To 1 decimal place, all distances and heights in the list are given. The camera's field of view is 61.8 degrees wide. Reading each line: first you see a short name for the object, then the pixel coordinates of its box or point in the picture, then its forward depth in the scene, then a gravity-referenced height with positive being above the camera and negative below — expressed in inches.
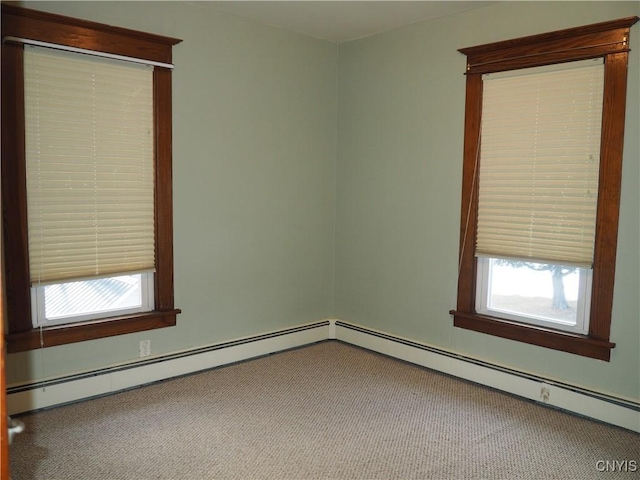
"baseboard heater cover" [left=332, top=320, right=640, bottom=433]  122.0 -47.8
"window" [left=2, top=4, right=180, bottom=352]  117.9 +1.7
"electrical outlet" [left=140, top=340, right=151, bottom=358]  140.9 -42.2
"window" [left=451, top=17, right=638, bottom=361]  120.8 +2.5
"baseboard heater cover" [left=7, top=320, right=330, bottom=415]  123.7 -48.1
